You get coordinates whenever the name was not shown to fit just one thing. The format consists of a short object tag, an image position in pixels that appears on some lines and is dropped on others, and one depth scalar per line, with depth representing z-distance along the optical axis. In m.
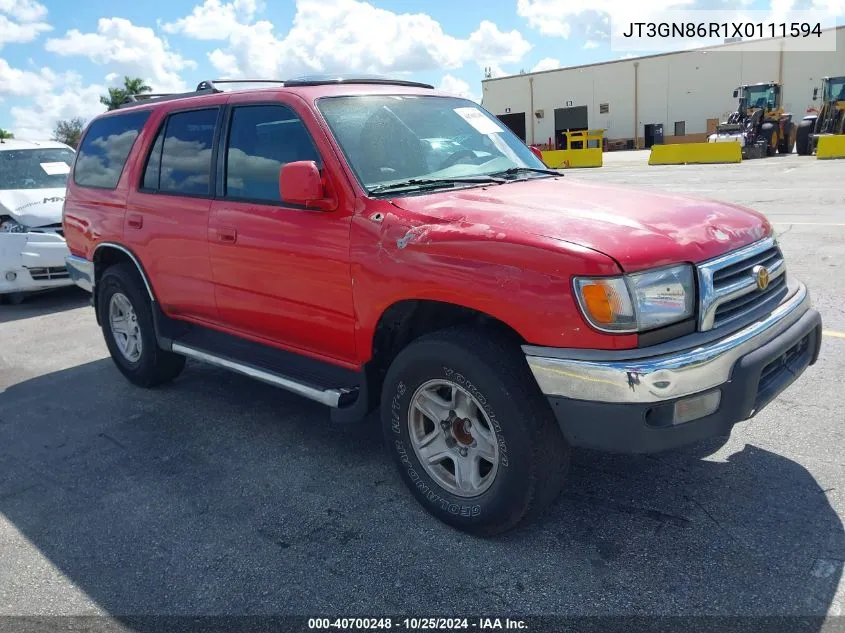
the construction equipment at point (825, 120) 26.59
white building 46.41
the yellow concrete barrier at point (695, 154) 26.02
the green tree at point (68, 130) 54.77
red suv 2.75
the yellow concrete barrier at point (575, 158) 31.84
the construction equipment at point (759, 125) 27.41
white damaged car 8.48
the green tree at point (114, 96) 62.81
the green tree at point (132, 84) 71.94
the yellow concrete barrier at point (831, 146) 24.31
